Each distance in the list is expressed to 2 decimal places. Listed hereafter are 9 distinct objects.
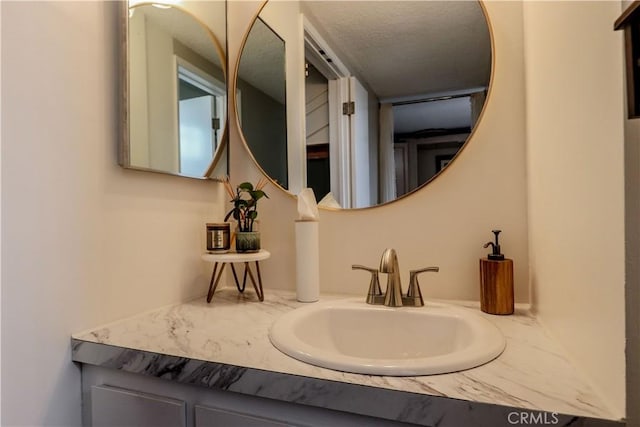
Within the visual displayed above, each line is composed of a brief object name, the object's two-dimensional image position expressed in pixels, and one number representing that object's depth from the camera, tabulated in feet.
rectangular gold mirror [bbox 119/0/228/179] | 2.89
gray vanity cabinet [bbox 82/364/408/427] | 1.90
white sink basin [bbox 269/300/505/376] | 2.40
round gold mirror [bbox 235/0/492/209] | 3.26
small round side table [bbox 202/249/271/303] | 3.23
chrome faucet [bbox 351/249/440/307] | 2.98
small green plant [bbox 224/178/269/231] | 3.46
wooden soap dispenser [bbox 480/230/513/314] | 2.81
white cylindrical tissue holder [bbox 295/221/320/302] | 3.32
